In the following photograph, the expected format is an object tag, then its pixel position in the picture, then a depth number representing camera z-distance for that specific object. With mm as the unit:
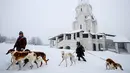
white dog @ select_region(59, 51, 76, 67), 7477
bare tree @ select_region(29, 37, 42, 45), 79512
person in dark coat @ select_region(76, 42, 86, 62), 9031
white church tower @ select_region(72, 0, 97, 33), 36969
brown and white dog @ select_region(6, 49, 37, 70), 5569
